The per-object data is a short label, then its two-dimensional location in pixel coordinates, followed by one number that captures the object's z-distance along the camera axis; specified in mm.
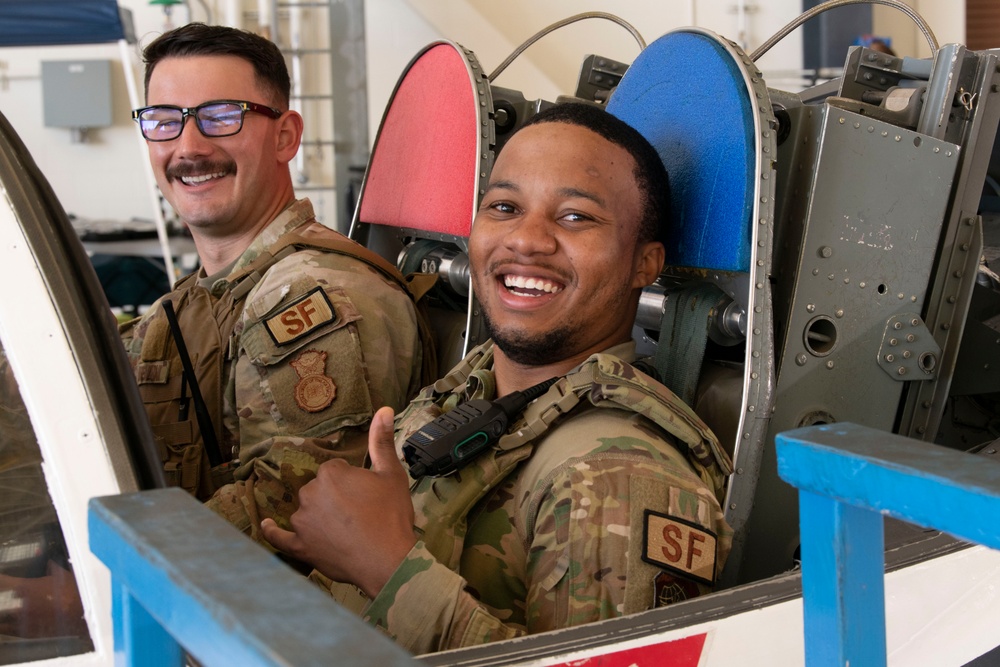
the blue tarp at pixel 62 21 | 5160
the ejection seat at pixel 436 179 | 1864
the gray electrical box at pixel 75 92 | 6367
